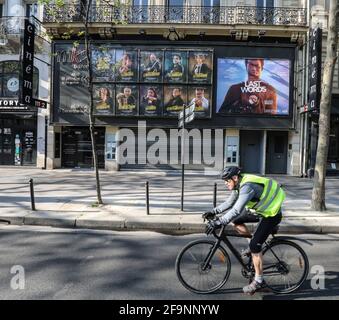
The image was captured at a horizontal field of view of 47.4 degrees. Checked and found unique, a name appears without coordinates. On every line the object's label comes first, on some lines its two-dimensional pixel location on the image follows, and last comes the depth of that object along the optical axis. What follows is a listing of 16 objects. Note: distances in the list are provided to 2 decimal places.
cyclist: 4.63
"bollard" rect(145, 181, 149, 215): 9.60
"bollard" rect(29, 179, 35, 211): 9.81
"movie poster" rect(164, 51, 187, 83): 20.83
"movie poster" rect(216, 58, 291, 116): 20.66
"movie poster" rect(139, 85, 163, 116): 20.89
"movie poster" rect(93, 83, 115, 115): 21.02
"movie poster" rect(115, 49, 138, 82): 20.88
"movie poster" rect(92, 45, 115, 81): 20.67
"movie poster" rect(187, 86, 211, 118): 20.80
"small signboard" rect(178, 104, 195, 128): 10.20
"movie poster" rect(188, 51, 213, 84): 20.73
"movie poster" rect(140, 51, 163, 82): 20.84
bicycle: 4.91
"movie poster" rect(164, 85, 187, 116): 20.86
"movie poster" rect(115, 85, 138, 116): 20.94
